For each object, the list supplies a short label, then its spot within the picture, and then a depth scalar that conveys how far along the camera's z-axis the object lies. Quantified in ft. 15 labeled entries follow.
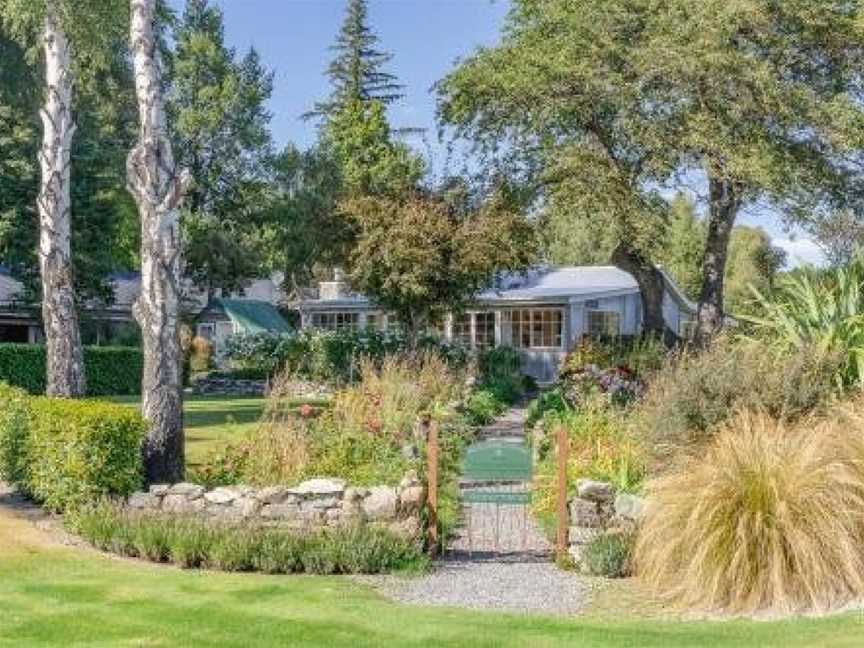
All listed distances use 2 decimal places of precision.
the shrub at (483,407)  64.65
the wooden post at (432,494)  32.73
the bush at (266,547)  30.66
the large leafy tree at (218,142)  136.36
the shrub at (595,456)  37.70
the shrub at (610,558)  31.32
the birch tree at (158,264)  39.27
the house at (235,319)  122.11
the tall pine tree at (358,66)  190.70
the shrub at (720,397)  34.81
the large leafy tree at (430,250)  74.49
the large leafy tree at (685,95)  71.00
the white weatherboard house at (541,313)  110.83
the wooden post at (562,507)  32.55
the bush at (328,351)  94.43
